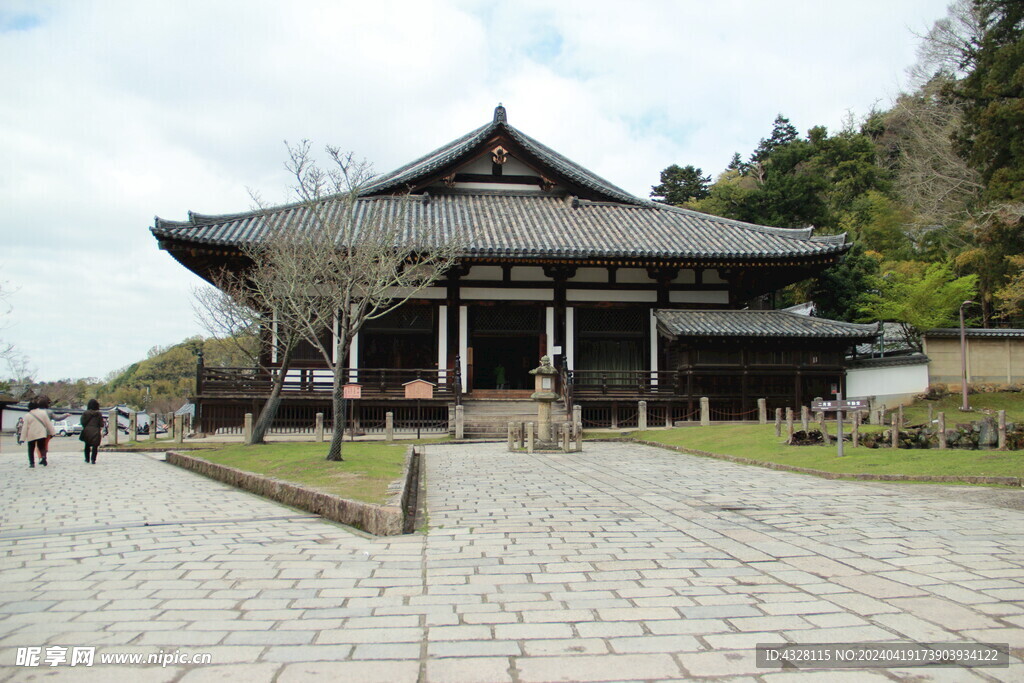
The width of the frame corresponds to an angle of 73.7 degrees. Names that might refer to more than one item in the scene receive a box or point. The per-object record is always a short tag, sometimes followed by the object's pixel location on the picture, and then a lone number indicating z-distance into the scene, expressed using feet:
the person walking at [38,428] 48.55
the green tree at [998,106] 81.35
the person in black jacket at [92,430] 51.60
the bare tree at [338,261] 40.70
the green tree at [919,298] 90.68
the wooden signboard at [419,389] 64.44
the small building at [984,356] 79.61
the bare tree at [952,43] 127.65
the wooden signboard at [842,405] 36.65
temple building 71.31
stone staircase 66.04
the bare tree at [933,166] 113.91
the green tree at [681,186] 166.61
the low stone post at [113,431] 67.42
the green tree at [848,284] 102.47
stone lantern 52.46
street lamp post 71.64
